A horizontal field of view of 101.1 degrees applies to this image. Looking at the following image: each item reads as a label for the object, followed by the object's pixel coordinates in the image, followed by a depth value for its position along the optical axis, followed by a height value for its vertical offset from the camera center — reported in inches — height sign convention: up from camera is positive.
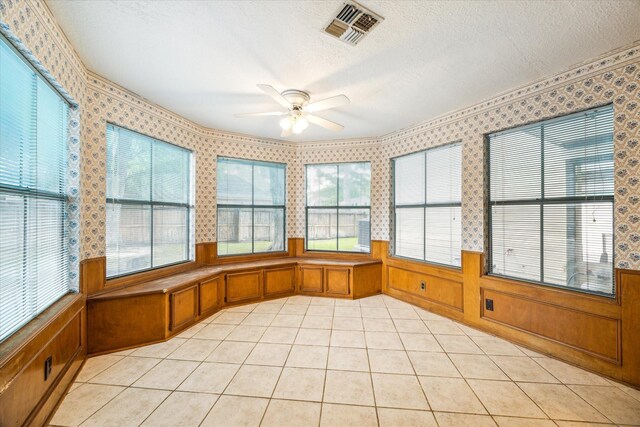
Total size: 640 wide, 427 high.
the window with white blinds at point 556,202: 104.9 +6.2
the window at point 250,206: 194.4 +6.4
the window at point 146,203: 128.4 +6.4
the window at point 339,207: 211.5 +6.5
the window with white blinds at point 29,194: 69.9 +6.3
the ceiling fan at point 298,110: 120.2 +49.6
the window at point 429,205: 159.5 +6.9
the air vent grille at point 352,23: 78.1 +60.9
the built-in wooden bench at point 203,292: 115.5 -45.7
